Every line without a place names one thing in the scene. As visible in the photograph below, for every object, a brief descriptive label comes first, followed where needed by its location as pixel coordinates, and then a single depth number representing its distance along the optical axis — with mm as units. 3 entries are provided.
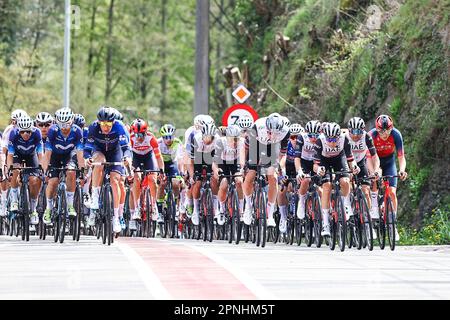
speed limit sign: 31972
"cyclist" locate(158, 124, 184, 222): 29844
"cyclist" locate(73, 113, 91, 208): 27928
